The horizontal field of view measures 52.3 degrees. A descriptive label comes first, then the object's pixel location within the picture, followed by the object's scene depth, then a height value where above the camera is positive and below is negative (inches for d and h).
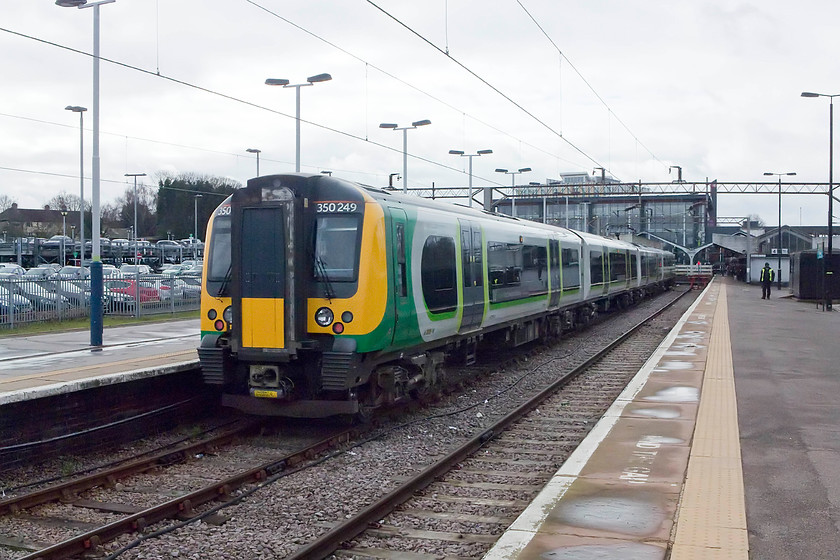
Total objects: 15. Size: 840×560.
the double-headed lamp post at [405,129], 1250.8 +205.0
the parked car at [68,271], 1350.0 -4.2
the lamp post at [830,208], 1298.0 +99.2
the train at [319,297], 377.7 -13.0
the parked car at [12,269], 1413.9 -1.0
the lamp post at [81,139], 1330.0 +218.4
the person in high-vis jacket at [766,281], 1635.1 -23.7
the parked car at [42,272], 1354.6 -5.8
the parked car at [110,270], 1464.7 -2.8
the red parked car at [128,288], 1005.5 -23.0
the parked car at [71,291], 917.8 -24.3
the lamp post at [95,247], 635.5 +16.8
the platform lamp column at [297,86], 948.0 +210.4
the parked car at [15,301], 850.8 -32.4
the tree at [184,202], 2918.3 +239.0
